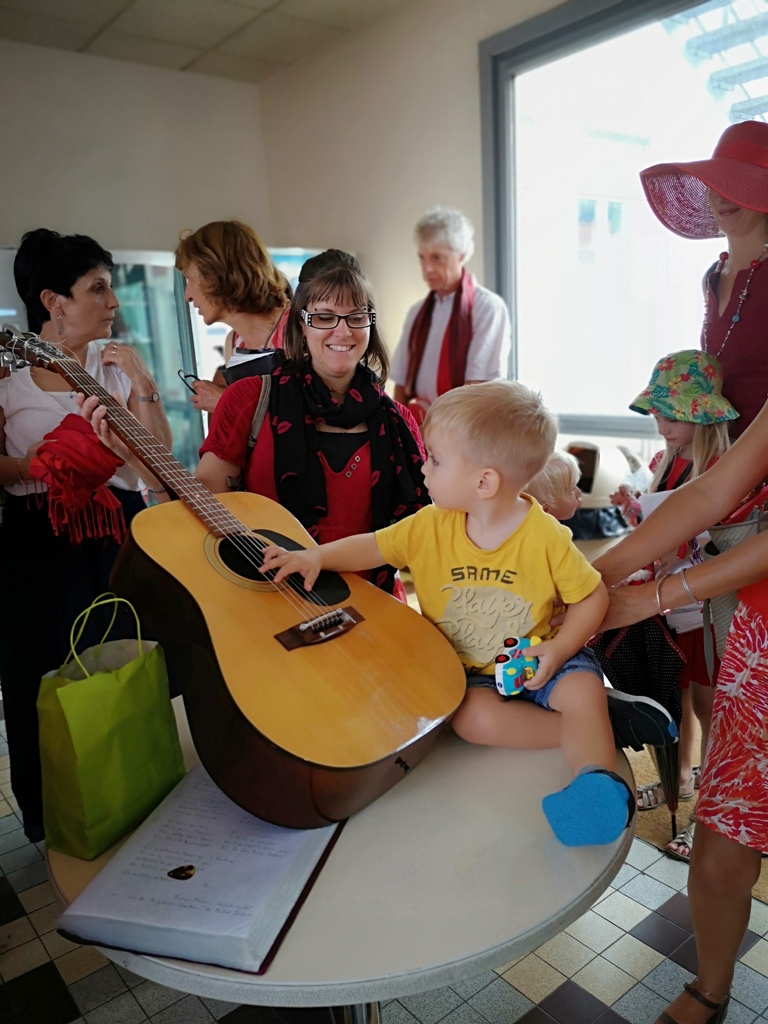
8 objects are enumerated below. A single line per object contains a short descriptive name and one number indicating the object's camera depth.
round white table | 0.71
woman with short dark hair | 1.81
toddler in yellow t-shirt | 1.04
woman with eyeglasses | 1.49
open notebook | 0.74
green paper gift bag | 0.91
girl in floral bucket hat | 1.74
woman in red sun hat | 1.16
